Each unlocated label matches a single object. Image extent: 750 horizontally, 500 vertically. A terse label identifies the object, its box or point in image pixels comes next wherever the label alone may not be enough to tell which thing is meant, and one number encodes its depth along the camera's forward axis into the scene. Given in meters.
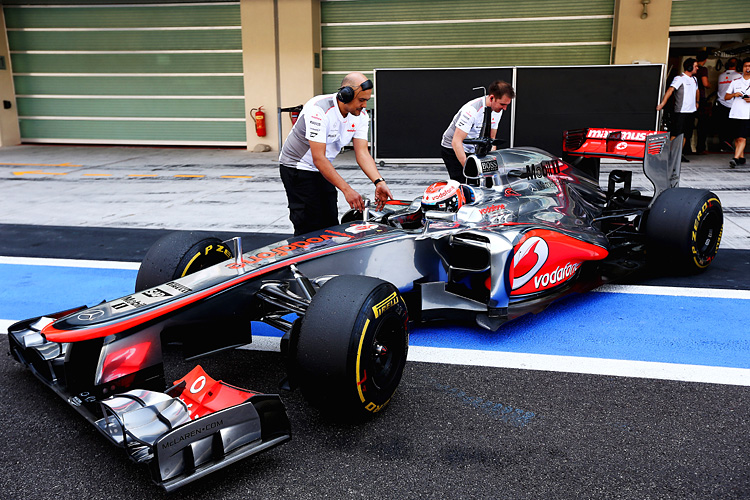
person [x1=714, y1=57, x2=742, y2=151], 12.00
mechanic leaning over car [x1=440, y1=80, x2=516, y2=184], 5.88
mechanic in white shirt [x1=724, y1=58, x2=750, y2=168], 11.14
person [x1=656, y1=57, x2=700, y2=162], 11.51
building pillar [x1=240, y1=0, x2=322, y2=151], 14.34
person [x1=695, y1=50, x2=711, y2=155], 12.28
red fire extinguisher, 14.96
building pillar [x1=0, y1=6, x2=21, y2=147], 16.14
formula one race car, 2.64
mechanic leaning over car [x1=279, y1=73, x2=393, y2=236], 4.43
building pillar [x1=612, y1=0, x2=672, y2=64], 12.64
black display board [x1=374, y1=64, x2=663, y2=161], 11.86
